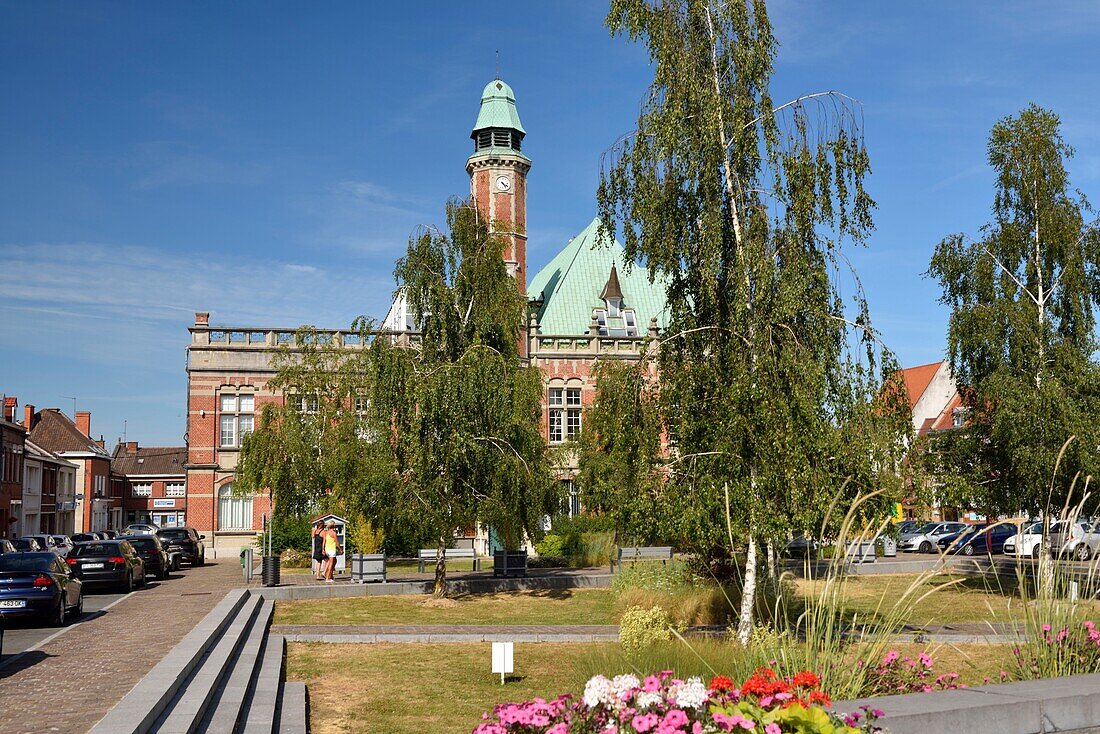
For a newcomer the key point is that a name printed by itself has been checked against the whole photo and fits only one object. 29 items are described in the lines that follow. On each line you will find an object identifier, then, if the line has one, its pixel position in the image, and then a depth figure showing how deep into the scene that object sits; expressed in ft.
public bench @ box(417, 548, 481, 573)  108.68
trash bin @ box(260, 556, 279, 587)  82.79
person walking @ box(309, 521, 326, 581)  98.37
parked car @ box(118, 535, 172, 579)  106.01
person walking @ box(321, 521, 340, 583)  89.35
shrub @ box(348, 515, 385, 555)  106.32
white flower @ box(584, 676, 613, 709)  19.22
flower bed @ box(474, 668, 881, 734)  17.49
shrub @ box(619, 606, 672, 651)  46.03
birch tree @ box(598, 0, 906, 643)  51.47
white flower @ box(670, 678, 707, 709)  18.31
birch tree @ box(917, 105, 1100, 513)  74.95
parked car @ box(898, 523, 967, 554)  146.20
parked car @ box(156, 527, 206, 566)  127.13
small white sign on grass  43.06
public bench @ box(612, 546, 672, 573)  101.86
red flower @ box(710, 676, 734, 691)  19.86
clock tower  166.30
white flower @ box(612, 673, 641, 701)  19.20
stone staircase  29.04
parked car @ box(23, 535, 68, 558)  122.11
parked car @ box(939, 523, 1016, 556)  145.89
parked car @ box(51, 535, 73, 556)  132.77
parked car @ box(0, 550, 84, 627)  60.44
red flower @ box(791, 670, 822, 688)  20.29
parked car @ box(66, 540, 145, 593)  88.94
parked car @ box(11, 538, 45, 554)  114.61
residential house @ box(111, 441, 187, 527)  301.84
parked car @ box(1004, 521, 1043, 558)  128.57
